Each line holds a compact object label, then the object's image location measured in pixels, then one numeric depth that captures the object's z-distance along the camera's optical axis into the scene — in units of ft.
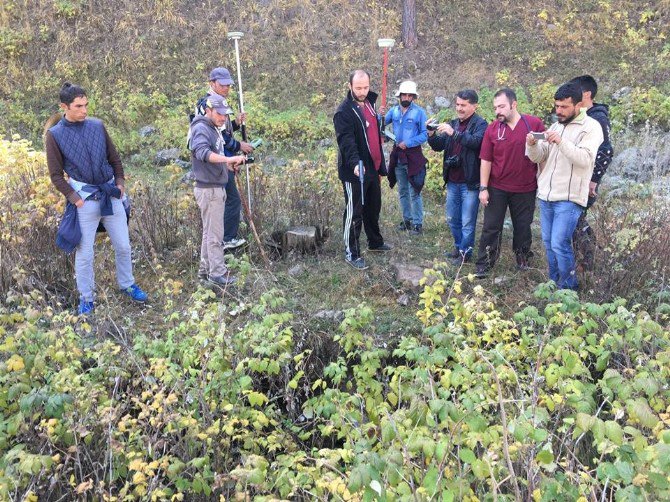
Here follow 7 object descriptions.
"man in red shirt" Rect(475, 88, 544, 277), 15.02
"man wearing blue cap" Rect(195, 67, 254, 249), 15.80
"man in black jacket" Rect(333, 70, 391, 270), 16.15
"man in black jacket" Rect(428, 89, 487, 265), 16.46
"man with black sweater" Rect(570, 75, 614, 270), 14.57
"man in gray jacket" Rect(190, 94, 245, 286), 14.82
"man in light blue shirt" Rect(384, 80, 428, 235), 18.69
